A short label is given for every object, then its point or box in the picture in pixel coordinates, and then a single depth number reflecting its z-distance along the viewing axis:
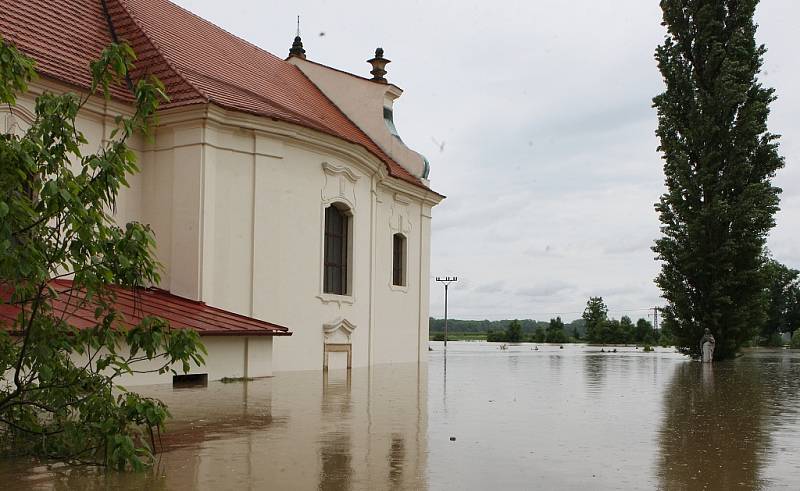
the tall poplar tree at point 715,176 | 28.44
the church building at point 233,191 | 16.09
